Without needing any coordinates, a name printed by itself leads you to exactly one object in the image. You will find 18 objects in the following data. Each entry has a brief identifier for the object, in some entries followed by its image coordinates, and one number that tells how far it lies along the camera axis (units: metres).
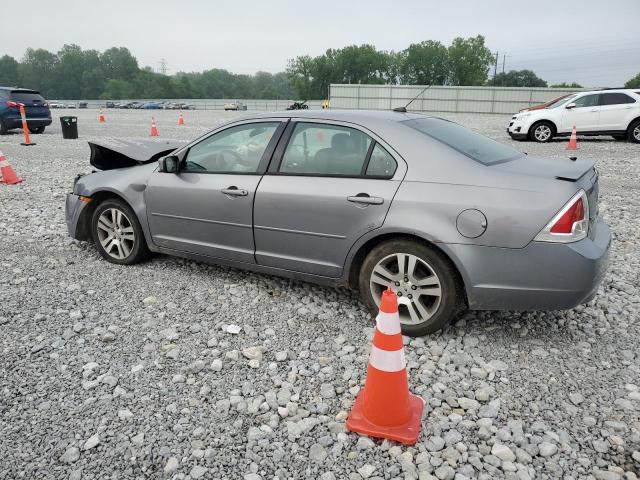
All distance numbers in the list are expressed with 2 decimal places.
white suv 15.20
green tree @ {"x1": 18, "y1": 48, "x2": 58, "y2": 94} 133.25
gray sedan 3.12
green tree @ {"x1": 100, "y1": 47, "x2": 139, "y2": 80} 139.50
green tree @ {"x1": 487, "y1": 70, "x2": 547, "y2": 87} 111.19
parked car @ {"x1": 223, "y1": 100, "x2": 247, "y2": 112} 62.16
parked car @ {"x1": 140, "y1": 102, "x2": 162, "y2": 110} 66.43
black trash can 16.89
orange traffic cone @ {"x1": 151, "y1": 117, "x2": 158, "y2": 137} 18.53
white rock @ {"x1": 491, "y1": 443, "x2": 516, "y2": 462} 2.43
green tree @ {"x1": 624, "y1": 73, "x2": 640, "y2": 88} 99.39
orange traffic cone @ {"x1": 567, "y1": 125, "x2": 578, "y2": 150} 13.83
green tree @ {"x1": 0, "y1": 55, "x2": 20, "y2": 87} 134.88
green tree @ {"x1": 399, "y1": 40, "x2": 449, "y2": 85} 108.81
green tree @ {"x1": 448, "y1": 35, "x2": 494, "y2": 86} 107.50
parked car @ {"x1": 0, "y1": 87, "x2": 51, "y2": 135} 17.56
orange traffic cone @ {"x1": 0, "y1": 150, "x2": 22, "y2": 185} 9.27
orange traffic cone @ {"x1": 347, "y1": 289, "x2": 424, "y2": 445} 2.51
